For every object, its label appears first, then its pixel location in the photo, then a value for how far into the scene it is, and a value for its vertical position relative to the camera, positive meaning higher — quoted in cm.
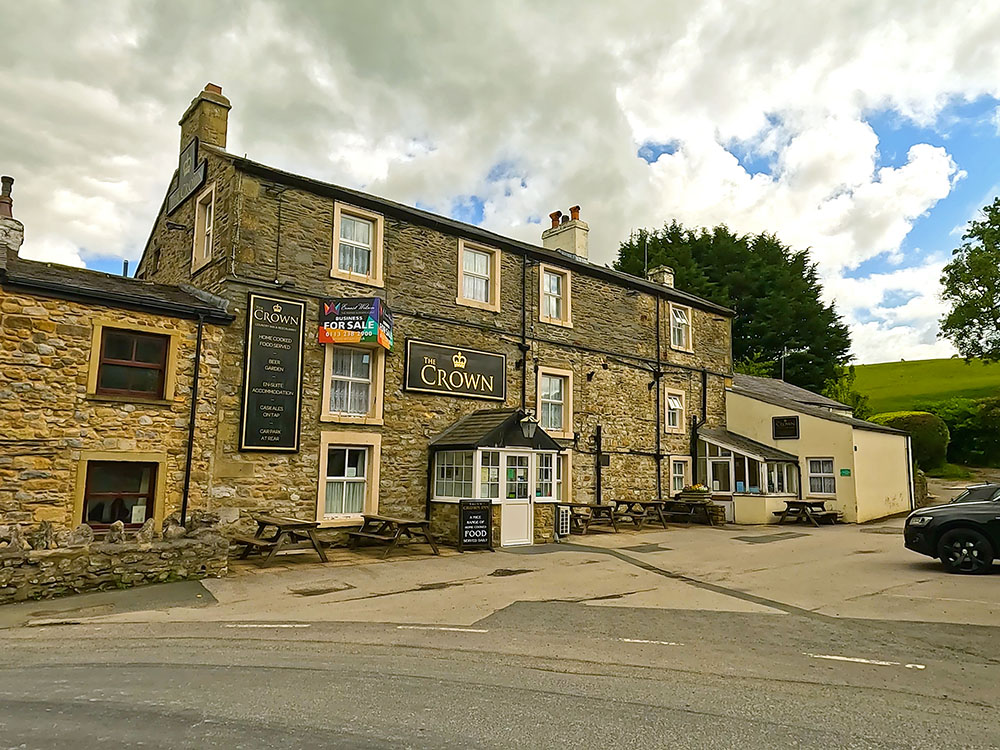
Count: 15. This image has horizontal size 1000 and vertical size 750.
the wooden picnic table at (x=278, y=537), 1195 -120
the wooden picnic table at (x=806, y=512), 2181 -104
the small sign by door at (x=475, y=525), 1481 -109
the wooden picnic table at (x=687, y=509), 2172 -99
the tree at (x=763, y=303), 3994 +1028
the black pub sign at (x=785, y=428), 2394 +177
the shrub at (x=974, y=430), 3825 +291
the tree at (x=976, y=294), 2962 +841
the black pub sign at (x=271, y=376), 1339 +187
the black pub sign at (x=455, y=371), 1606 +250
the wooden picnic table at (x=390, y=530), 1347 -121
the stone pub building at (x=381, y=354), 1371 +277
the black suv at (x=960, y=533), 1138 -86
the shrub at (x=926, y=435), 3653 +244
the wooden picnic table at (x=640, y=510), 1955 -98
